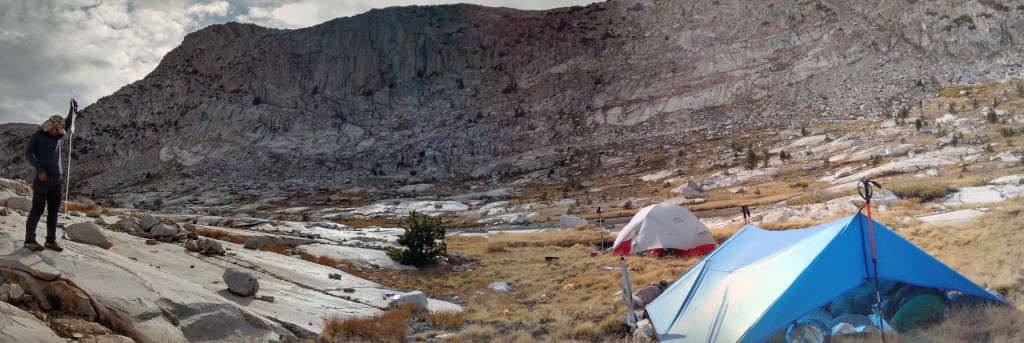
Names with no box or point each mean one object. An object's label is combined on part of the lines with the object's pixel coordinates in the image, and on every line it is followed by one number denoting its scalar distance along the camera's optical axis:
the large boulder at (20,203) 12.04
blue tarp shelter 7.86
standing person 7.90
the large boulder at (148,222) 15.51
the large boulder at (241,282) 10.27
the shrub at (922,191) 24.19
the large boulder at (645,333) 9.31
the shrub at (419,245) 21.63
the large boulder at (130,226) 14.92
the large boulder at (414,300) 12.83
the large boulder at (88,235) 10.39
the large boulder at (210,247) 14.18
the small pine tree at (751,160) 49.69
